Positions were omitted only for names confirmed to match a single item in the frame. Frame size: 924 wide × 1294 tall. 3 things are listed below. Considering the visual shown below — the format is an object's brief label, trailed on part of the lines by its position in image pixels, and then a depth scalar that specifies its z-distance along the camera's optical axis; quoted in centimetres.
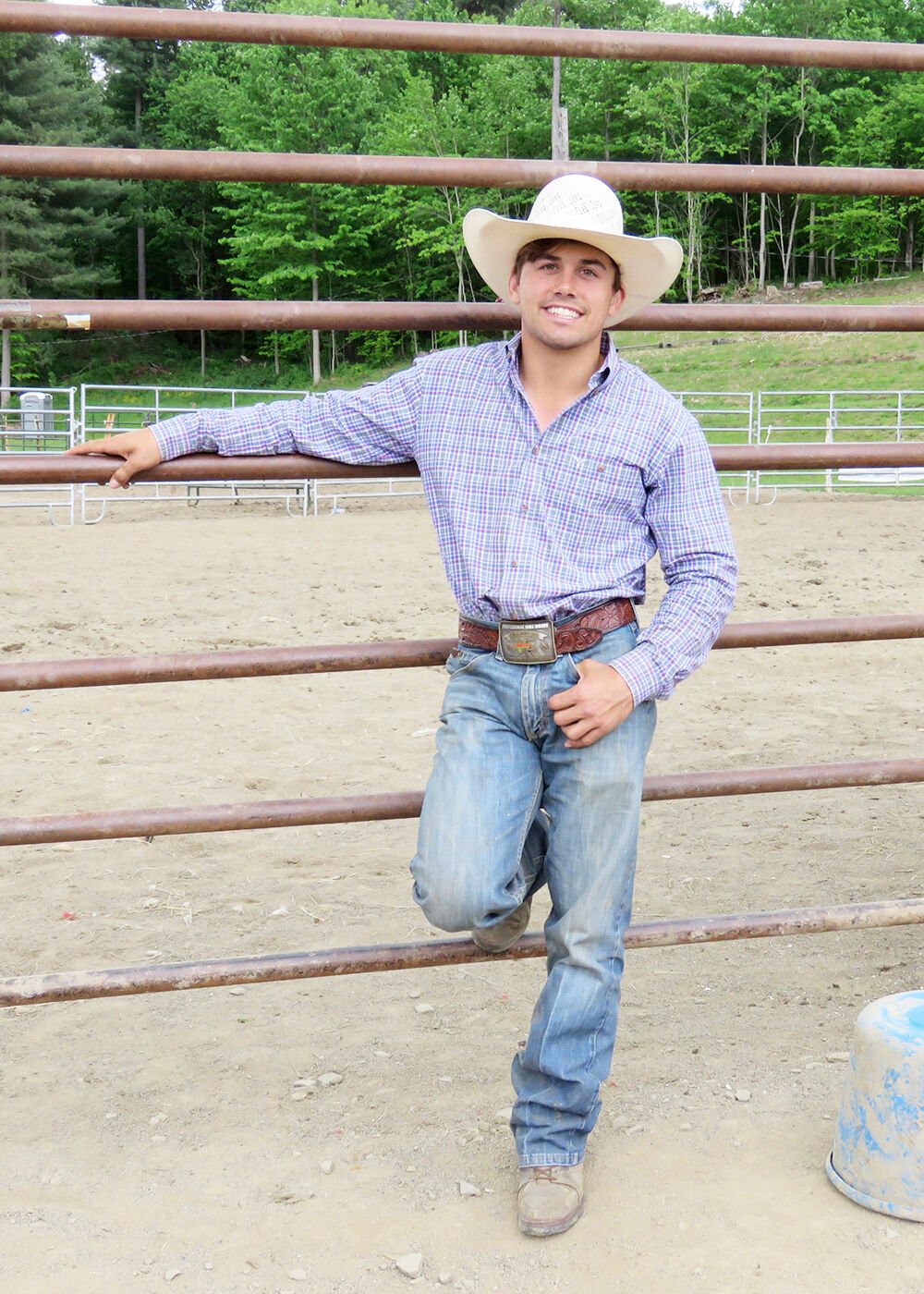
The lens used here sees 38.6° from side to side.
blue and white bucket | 221
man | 220
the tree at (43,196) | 3653
